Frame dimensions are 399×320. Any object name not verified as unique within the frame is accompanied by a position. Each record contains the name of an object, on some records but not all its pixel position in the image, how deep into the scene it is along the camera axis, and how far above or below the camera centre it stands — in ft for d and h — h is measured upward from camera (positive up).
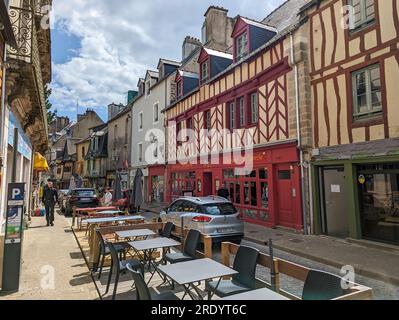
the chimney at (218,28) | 60.39 +32.33
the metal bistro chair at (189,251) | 15.56 -3.68
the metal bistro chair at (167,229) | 19.75 -3.07
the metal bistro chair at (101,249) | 16.41 -3.63
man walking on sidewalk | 37.65 -2.21
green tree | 51.13 +14.81
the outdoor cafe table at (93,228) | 19.19 -3.30
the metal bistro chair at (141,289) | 8.86 -3.25
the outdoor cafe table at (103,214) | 32.39 -3.30
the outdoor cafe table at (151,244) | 15.26 -3.23
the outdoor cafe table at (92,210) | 36.58 -3.10
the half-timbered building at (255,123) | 31.01 +8.00
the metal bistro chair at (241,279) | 11.31 -3.83
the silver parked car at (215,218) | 23.77 -2.88
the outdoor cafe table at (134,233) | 18.64 -3.17
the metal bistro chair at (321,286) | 8.28 -3.06
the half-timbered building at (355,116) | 23.45 +5.78
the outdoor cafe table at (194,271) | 9.95 -3.20
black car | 50.83 -2.50
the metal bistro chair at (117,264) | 13.46 -3.92
